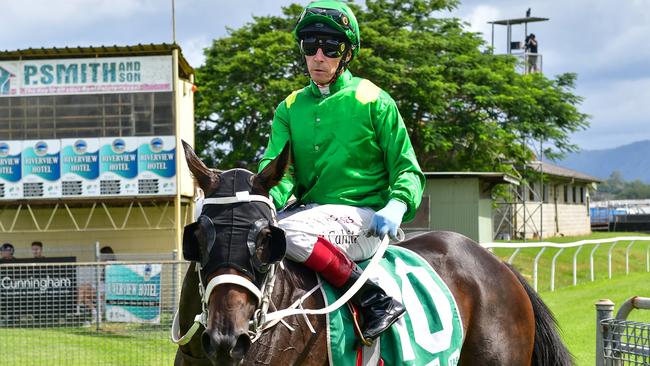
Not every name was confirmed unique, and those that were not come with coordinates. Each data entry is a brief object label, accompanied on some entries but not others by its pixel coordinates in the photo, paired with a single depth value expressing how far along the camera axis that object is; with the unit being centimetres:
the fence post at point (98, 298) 1252
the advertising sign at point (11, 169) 2230
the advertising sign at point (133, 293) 1251
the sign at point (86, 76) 2220
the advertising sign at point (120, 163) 2209
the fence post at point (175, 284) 1212
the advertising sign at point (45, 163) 2225
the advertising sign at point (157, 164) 2194
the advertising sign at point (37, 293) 1238
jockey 382
